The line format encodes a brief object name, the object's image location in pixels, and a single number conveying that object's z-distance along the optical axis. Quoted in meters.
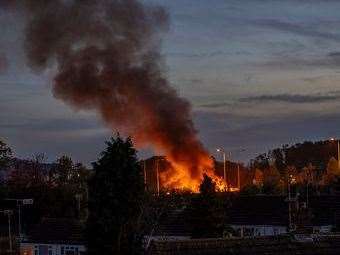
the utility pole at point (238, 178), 118.38
